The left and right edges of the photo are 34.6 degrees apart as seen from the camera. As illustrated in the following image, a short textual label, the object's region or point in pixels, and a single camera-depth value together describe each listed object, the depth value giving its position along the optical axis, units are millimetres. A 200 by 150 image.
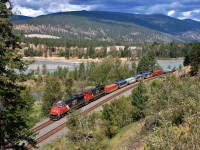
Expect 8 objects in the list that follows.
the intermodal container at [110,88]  79700
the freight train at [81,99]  55531
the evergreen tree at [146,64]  142875
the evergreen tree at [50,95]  69938
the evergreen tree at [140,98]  61694
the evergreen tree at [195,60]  89750
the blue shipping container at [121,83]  89844
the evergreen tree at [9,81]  19438
